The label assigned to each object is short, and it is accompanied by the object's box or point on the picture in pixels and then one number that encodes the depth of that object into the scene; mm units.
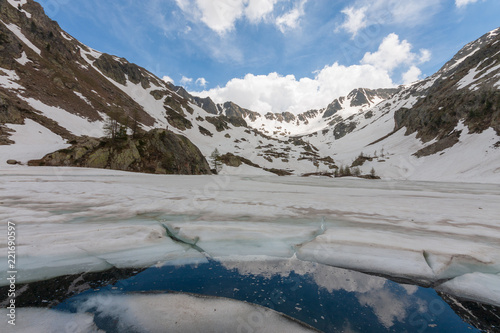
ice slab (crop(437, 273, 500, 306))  2895
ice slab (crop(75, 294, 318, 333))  2262
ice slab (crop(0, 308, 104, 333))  2123
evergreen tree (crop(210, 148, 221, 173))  61944
